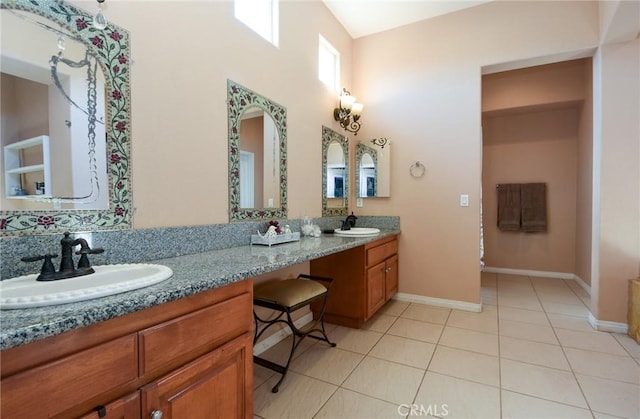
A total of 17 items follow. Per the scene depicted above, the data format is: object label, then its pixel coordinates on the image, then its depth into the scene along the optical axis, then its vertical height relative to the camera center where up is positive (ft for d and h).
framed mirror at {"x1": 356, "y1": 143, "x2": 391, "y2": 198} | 11.21 +1.25
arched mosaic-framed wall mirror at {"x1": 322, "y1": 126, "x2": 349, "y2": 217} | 9.93 +1.08
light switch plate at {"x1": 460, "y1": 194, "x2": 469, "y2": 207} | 9.95 +0.07
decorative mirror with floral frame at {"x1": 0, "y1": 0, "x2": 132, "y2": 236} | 3.66 +1.31
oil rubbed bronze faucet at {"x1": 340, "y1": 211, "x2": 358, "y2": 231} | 9.90 -0.70
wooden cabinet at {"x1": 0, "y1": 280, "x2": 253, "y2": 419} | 2.13 -1.47
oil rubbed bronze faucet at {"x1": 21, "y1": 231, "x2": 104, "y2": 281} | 3.20 -0.67
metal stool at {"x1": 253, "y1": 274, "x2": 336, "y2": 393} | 5.90 -1.97
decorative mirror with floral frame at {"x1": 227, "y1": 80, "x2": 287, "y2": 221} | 6.29 +1.57
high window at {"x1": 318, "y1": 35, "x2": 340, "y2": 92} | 10.09 +5.02
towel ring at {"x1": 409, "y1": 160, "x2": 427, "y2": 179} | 10.66 +1.21
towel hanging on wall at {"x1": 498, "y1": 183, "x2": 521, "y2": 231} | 14.87 -0.28
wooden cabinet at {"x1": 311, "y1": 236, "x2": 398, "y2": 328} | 8.28 -2.33
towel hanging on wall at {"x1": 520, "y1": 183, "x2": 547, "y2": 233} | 14.44 -0.23
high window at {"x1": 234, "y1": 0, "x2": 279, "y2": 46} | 6.94 +4.72
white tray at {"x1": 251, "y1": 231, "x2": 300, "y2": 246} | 6.52 -0.82
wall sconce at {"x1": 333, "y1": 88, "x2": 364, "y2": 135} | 10.55 +3.39
